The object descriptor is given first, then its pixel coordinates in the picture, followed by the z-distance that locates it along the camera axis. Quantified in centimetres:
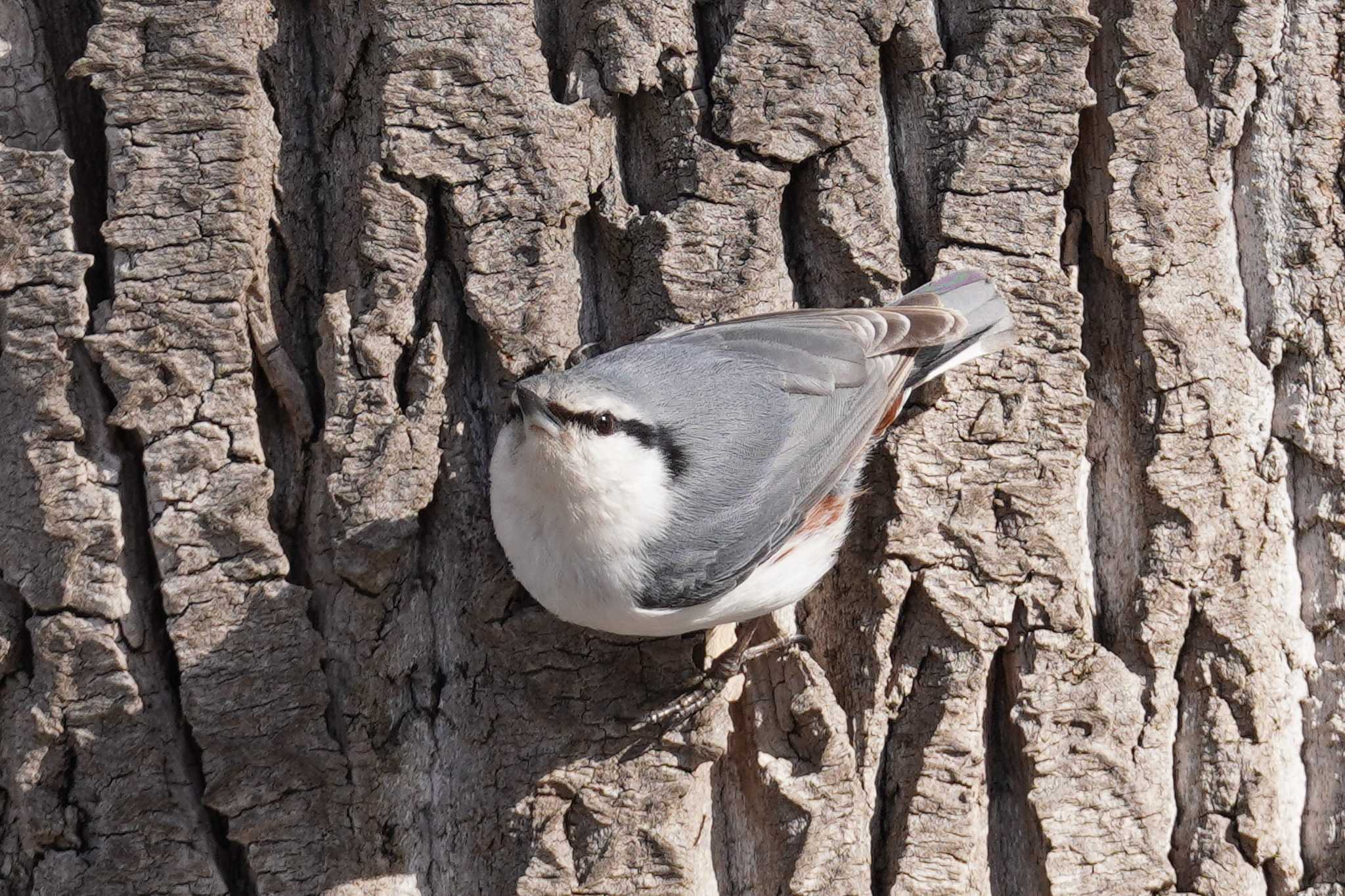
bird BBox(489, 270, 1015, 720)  507
